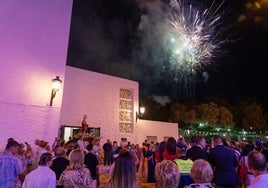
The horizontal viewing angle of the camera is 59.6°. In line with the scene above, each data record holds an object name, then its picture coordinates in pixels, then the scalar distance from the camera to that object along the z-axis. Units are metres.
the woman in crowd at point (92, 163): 5.45
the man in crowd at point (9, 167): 4.19
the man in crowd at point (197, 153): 5.42
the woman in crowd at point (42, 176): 3.37
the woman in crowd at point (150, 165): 10.44
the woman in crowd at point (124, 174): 2.63
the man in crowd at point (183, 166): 3.98
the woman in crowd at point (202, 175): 2.78
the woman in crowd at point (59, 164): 4.64
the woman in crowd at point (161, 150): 6.83
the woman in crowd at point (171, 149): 4.82
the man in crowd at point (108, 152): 12.00
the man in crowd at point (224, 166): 4.82
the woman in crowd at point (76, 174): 3.50
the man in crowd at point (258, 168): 2.98
